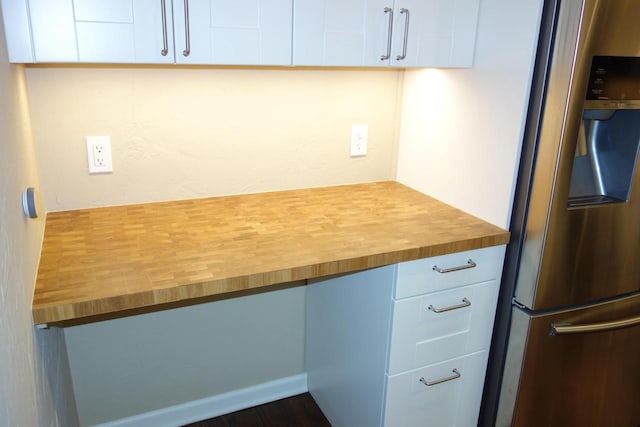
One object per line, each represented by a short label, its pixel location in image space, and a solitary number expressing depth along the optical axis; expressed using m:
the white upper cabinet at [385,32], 1.38
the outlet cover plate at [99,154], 1.56
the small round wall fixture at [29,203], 1.10
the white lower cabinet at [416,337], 1.49
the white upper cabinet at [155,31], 1.12
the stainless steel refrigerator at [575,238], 1.33
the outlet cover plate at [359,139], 1.95
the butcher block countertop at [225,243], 1.16
